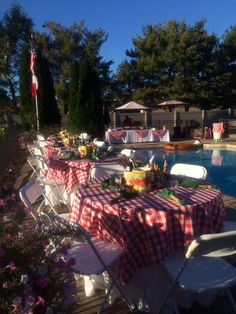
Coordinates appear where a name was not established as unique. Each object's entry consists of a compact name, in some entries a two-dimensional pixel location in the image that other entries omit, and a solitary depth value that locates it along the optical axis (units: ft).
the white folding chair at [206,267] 5.32
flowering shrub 4.49
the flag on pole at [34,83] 34.86
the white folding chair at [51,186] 14.47
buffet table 44.71
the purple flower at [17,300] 4.28
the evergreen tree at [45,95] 41.28
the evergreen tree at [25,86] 42.00
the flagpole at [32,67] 34.89
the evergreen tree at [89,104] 35.17
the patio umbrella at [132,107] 51.54
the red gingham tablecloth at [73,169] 13.81
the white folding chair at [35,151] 20.22
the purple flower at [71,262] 5.33
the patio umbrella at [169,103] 53.40
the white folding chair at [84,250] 6.33
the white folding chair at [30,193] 8.34
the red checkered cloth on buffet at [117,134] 44.64
